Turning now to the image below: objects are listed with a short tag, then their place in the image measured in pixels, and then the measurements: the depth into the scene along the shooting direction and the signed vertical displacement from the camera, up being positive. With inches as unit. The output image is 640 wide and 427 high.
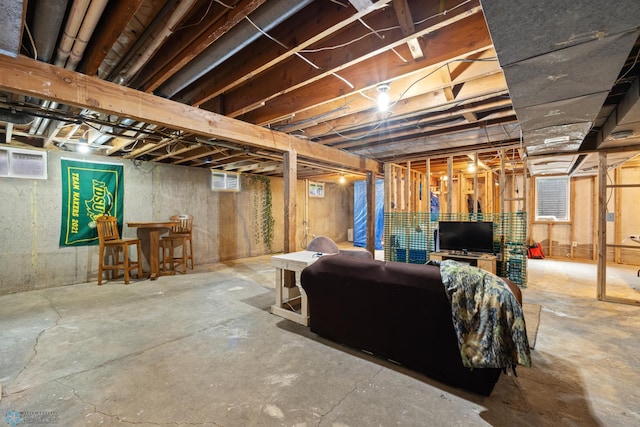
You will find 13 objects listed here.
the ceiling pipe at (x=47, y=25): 57.3 +43.7
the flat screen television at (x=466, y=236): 164.2 -17.8
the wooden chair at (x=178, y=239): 199.8 -23.2
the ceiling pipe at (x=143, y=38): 62.8 +46.6
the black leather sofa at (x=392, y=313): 67.5 -31.0
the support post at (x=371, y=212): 217.9 -2.7
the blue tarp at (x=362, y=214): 306.5 -6.5
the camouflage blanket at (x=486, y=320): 58.2 -25.4
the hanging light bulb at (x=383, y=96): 98.3 +42.8
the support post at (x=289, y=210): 141.3 -0.6
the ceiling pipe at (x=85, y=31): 58.2 +44.1
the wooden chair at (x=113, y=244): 167.6 -22.9
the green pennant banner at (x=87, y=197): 171.8 +8.1
